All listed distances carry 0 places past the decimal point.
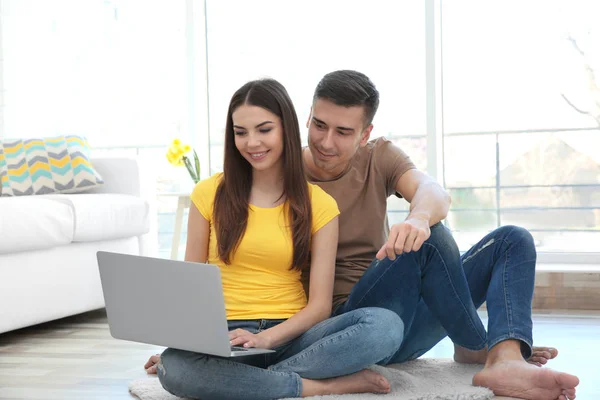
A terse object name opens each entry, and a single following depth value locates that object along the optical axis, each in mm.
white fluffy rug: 1926
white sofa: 2982
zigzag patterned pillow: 3789
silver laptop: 1646
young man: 1908
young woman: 1845
